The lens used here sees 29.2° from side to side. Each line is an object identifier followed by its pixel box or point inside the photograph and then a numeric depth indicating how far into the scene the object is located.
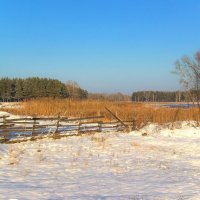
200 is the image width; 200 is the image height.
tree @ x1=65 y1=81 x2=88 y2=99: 107.72
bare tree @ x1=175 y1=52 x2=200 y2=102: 53.97
